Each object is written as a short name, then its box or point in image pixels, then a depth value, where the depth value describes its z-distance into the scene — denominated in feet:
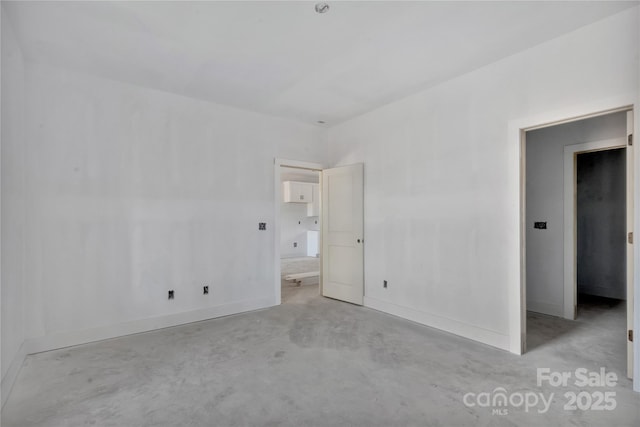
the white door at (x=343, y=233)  14.99
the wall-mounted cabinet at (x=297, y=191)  31.35
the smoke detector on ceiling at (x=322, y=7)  7.14
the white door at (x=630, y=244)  7.72
